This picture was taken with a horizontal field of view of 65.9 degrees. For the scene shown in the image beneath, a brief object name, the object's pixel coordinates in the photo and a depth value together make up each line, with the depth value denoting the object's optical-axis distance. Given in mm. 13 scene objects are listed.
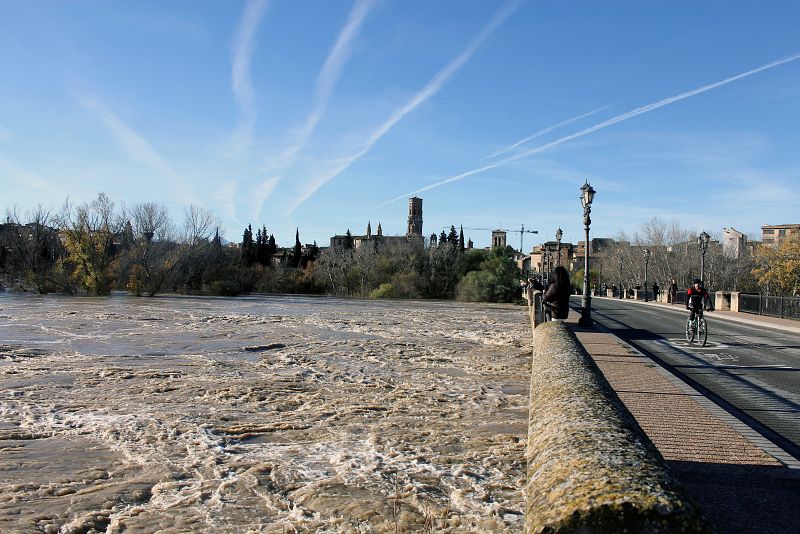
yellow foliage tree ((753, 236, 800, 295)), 46438
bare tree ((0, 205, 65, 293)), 58750
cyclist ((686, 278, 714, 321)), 16922
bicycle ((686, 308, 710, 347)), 17344
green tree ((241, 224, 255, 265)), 97344
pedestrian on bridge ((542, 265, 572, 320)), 15188
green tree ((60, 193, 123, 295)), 58156
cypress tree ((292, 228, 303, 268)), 111938
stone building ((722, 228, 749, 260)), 93281
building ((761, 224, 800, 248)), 117625
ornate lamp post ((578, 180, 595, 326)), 21594
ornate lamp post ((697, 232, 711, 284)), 39562
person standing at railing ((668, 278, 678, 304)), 50031
